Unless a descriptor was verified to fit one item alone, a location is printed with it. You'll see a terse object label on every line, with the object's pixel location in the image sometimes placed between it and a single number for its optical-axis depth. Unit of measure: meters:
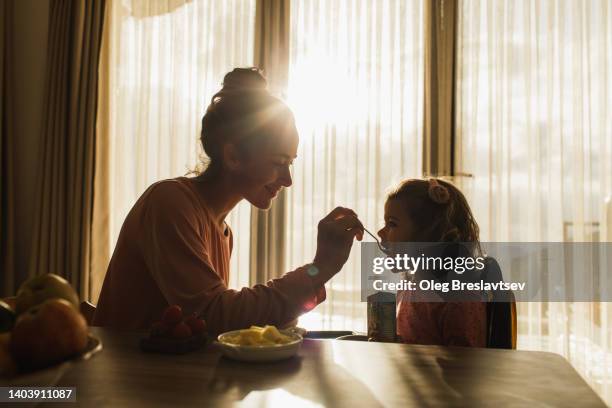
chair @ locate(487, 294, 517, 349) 1.42
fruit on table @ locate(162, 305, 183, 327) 0.91
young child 1.62
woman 1.13
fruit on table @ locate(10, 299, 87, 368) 0.63
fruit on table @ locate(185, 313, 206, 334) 0.93
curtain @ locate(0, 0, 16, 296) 3.11
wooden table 0.68
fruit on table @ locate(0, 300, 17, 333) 0.73
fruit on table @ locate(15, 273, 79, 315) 0.73
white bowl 0.83
